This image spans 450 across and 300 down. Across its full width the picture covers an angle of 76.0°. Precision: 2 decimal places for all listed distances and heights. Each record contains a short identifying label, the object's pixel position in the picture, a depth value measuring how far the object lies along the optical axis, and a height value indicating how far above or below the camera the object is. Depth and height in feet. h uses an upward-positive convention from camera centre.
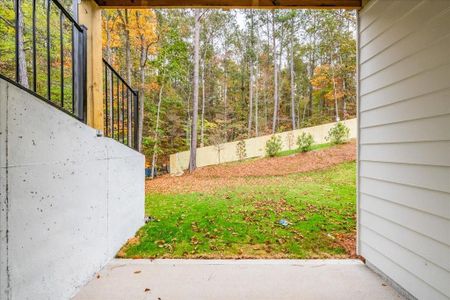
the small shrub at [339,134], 39.06 +2.12
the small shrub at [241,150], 43.11 -0.13
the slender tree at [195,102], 35.53 +5.89
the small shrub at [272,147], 40.16 +0.31
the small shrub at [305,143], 37.96 +0.84
